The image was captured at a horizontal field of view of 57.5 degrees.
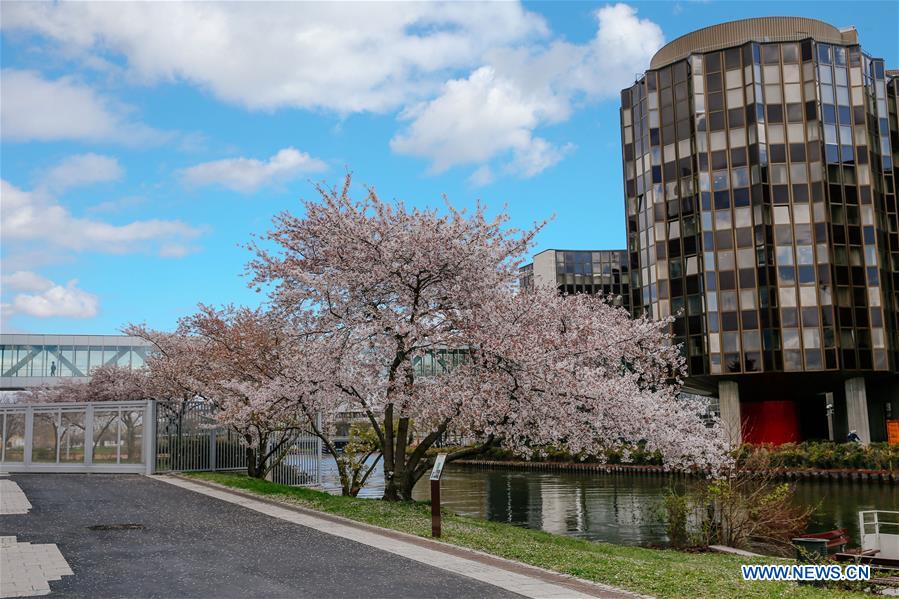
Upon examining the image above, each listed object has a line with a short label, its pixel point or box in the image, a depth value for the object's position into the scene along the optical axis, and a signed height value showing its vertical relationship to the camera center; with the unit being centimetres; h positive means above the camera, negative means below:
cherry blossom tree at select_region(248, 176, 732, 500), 2020 +181
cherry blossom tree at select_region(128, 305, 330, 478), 2236 +139
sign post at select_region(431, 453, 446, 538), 1580 -163
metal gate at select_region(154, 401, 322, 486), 3020 -107
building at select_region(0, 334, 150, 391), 8750 +705
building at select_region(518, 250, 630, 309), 10956 +1839
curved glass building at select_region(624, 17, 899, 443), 5369 +1247
